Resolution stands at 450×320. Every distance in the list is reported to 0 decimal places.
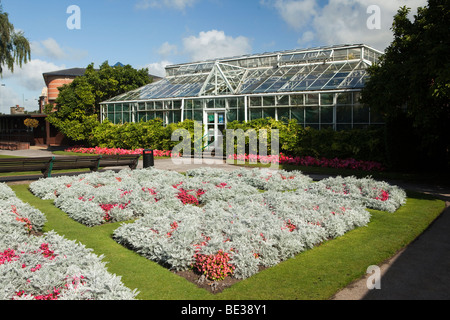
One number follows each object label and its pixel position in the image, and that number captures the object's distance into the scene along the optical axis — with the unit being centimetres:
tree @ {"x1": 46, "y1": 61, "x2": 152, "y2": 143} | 2723
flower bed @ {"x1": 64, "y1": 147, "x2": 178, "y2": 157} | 2322
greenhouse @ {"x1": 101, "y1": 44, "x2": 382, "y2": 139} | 1964
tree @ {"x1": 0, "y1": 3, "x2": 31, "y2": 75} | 2680
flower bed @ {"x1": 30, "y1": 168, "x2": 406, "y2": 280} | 547
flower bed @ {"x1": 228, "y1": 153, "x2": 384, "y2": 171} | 1600
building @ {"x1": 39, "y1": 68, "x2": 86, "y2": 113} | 5219
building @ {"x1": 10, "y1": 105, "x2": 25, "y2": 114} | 5386
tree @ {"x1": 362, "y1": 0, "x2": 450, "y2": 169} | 1062
